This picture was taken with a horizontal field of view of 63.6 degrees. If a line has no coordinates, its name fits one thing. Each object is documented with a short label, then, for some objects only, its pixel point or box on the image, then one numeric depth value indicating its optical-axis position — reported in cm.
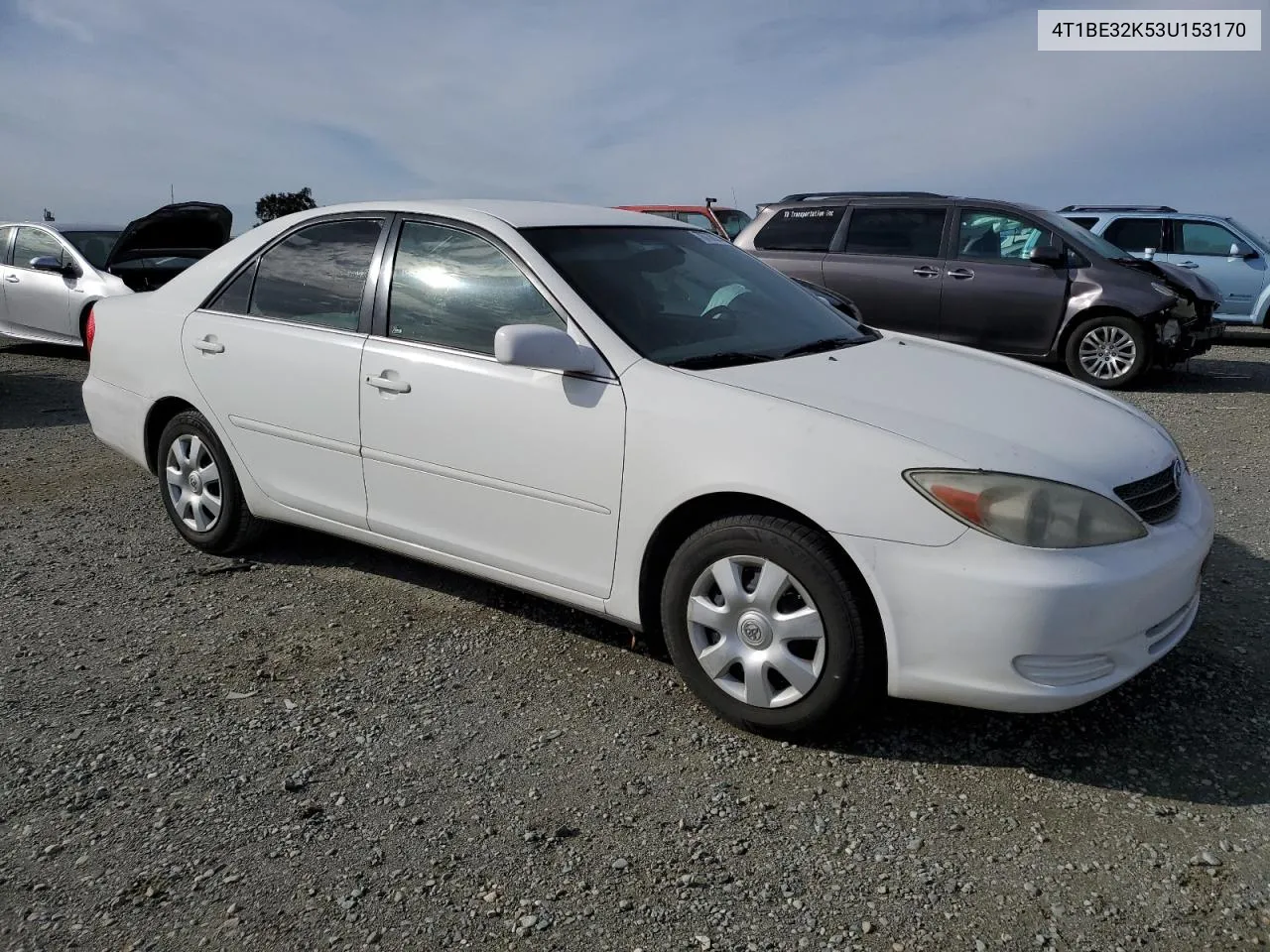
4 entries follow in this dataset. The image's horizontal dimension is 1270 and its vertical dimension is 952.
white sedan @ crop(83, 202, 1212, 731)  268
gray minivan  920
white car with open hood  1012
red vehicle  1677
